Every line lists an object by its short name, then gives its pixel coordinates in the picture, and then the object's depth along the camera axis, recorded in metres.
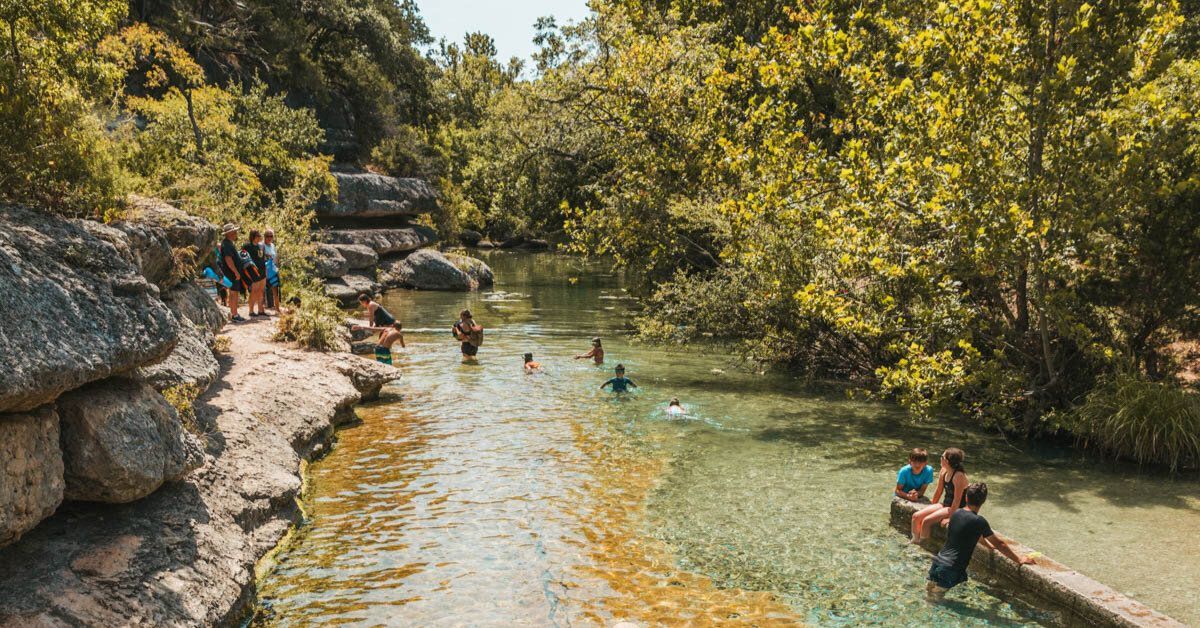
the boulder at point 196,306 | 11.67
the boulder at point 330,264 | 32.22
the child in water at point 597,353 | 21.09
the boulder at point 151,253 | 9.74
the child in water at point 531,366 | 20.32
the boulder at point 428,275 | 39.34
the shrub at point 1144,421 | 12.73
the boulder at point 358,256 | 36.74
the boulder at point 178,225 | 11.23
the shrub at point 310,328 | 16.75
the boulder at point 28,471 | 6.16
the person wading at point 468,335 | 21.59
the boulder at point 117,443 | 7.20
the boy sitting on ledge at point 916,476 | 10.77
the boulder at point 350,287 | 31.63
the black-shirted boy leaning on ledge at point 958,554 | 8.65
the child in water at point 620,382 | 18.17
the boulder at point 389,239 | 39.12
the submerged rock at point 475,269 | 41.06
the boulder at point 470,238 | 69.81
